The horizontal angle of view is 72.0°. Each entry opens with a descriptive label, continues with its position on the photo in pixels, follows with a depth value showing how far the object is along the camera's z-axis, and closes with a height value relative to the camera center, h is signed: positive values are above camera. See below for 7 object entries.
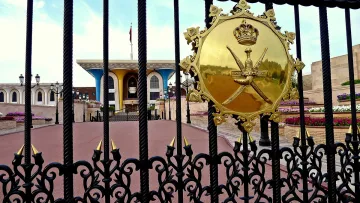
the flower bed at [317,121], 8.70 -0.69
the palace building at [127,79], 49.00 +5.87
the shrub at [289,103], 17.53 +0.05
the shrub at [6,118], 17.75 -0.74
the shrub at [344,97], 16.68 +0.38
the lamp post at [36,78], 17.80 +2.25
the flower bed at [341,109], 10.48 -0.28
